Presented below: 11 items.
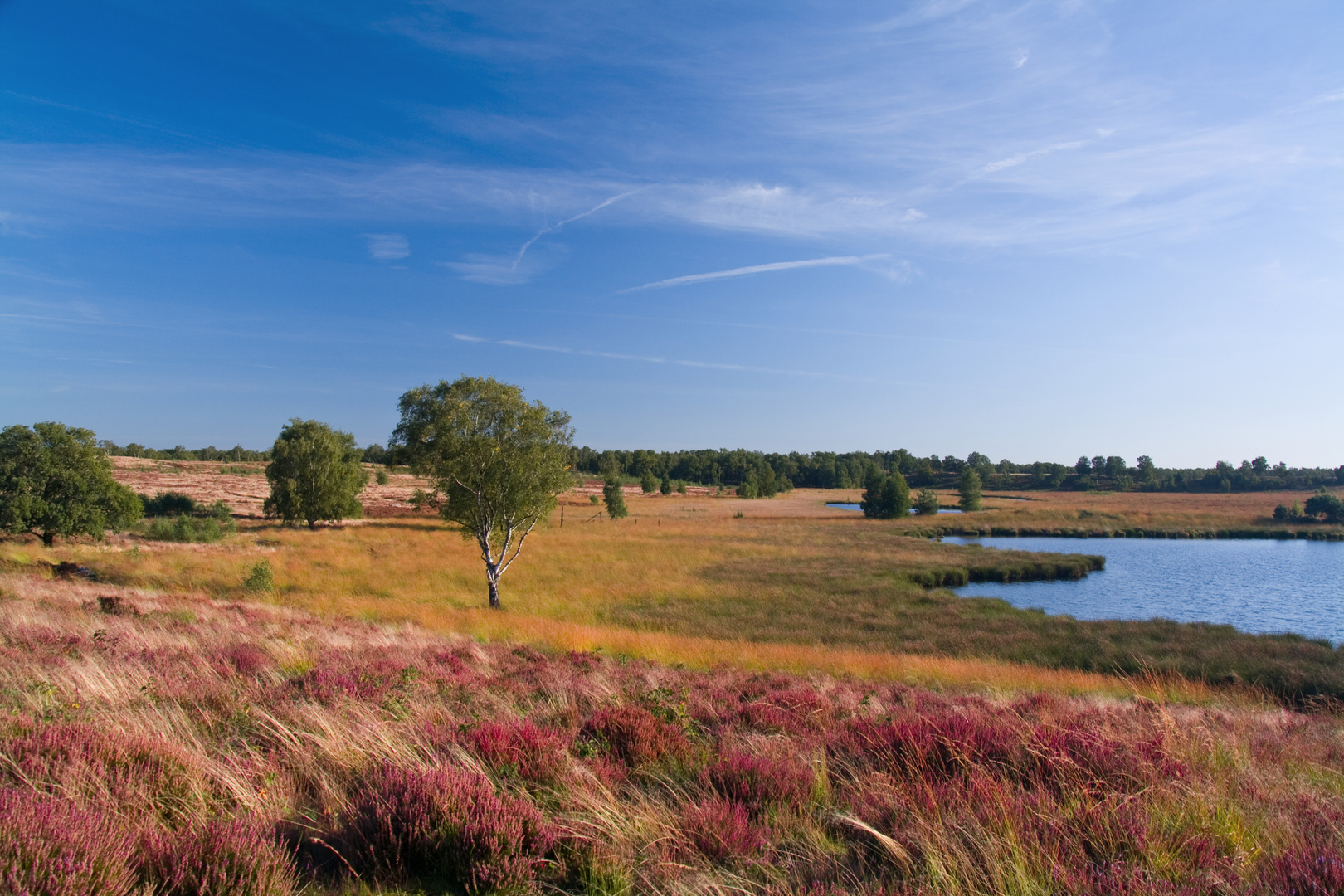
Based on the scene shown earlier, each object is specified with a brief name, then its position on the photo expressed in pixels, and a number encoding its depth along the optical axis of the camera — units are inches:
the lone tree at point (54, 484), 1055.6
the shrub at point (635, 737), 234.1
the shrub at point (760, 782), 191.3
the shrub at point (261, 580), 943.7
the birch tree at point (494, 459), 999.0
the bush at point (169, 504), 2151.8
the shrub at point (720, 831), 157.8
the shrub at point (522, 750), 203.5
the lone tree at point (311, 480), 2032.5
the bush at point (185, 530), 1541.6
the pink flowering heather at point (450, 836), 140.3
